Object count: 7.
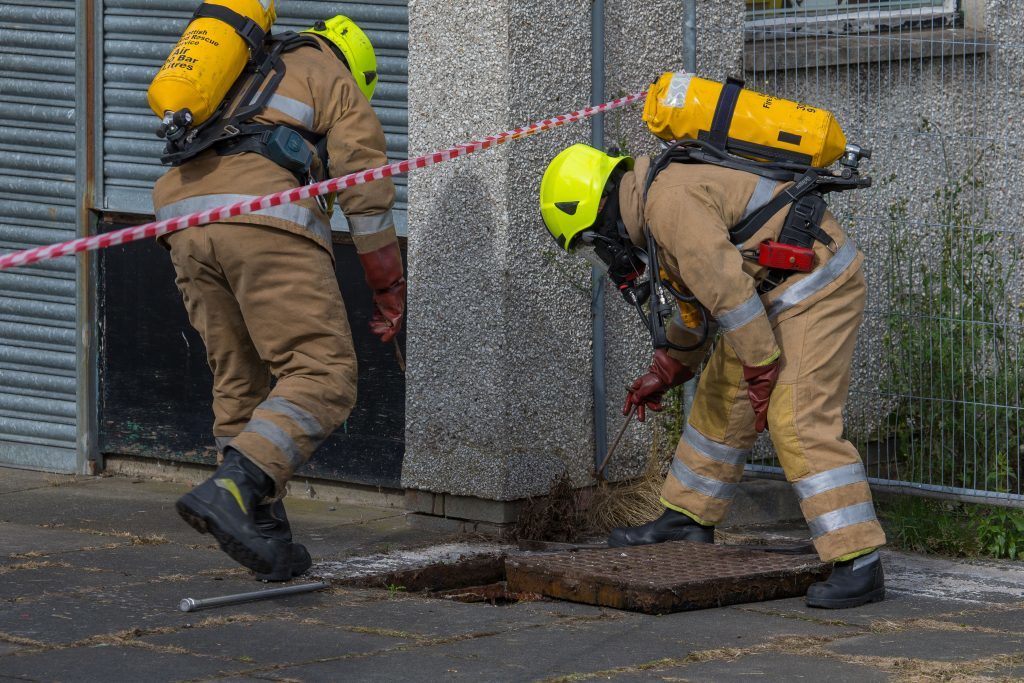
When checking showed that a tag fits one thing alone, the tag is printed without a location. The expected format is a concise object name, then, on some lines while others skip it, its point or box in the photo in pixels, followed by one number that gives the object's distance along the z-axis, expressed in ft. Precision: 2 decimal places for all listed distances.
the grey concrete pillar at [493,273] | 39.75
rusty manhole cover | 32.48
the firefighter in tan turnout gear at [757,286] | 32.63
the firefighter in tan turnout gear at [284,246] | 33.14
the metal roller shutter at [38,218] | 48.83
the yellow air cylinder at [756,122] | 33.86
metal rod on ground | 31.58
